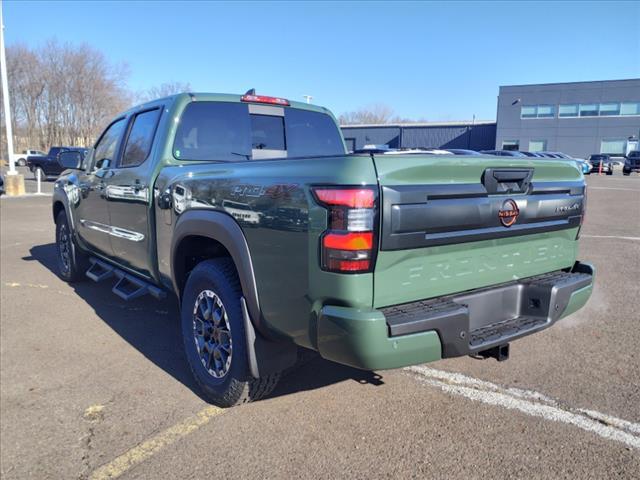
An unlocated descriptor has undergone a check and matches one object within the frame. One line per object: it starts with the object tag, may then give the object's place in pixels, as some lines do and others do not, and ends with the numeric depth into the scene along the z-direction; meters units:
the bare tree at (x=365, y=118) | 91.25
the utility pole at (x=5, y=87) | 18.28
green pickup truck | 2.17
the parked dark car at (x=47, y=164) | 26.02
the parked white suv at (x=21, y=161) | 45.34
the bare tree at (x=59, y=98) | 55.53
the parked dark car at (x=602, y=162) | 39.19
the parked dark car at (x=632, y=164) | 37.59
